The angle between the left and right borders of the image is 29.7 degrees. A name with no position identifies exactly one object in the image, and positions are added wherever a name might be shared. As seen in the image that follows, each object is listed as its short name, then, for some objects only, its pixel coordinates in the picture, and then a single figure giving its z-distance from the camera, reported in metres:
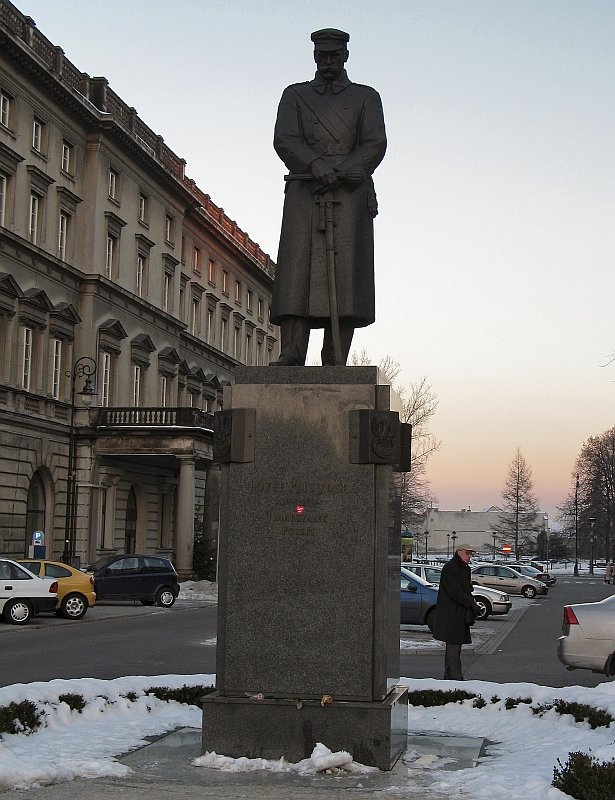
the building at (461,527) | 174.38
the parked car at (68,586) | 29.38
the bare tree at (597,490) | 108.12
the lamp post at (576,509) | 105.75
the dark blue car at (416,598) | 28.17
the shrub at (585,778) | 7.18
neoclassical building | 41.56
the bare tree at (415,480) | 73.62
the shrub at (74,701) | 10.69
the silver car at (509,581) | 52.01
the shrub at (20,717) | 9.48
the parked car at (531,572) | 61.24
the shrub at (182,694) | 11.73
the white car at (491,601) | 34.47
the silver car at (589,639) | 16.36
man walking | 15.01
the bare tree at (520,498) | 127.38
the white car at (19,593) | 27.62
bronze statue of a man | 9.91
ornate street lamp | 43.88
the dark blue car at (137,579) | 36.25
